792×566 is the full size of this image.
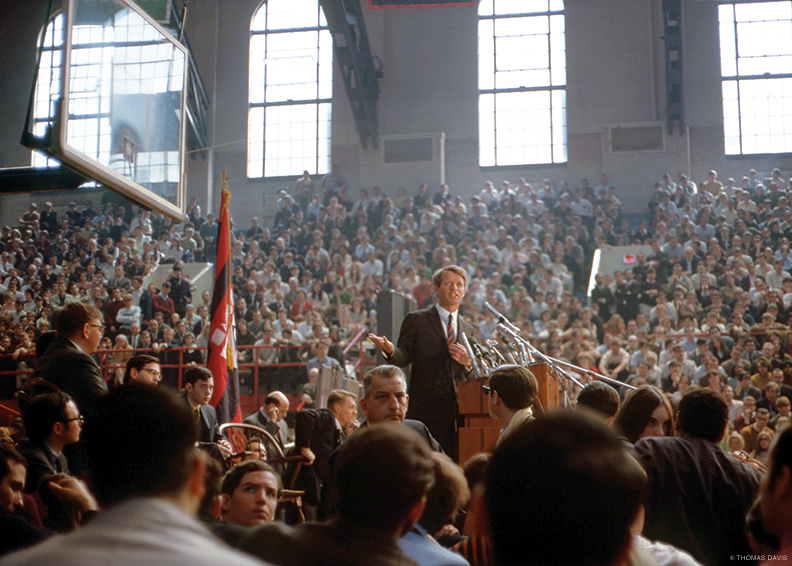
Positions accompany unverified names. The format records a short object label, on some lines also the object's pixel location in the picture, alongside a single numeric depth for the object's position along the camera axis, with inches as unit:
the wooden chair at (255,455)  171.3
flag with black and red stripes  283.3
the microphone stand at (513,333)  193.8
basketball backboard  217.2
